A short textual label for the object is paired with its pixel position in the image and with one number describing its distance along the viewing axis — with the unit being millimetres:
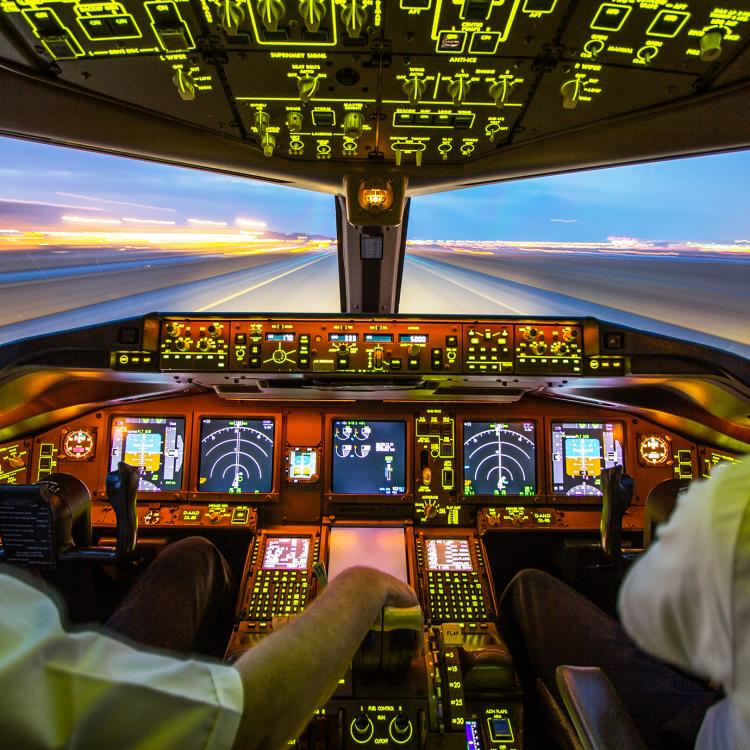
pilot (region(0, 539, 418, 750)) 446
